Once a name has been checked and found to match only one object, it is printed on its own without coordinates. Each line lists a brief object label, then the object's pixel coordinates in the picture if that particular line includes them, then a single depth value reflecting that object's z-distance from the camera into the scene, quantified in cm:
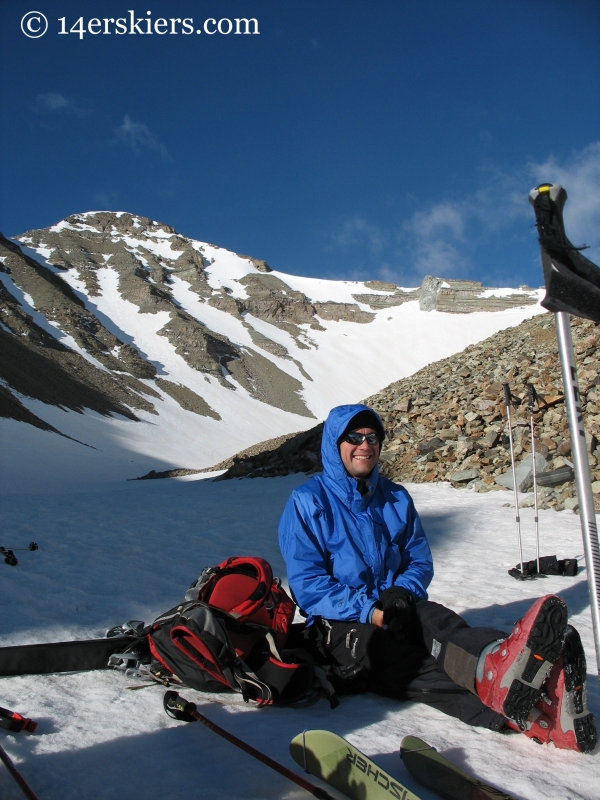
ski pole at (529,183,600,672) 160
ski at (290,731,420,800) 184
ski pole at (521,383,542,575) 564
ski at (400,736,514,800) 186
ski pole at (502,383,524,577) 608
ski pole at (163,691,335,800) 182
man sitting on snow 214
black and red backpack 251
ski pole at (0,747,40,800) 172
